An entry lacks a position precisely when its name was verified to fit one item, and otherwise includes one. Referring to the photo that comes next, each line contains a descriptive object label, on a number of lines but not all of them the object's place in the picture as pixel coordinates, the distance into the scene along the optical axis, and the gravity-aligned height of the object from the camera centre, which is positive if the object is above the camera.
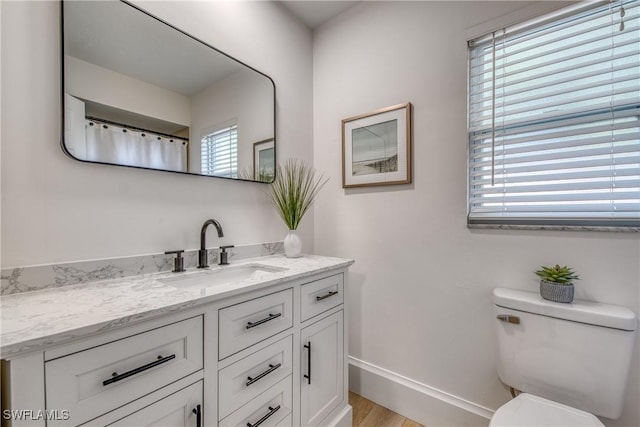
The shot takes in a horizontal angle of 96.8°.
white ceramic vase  1.67 -0.19
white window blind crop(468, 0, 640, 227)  1.12 +0.40
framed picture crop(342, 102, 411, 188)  1.65 +0.40
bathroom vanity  0.63 -0.39
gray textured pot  1.11 -0.32
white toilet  1.00 -0.56
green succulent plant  1.14 -0.26
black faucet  1.37 -0.18
